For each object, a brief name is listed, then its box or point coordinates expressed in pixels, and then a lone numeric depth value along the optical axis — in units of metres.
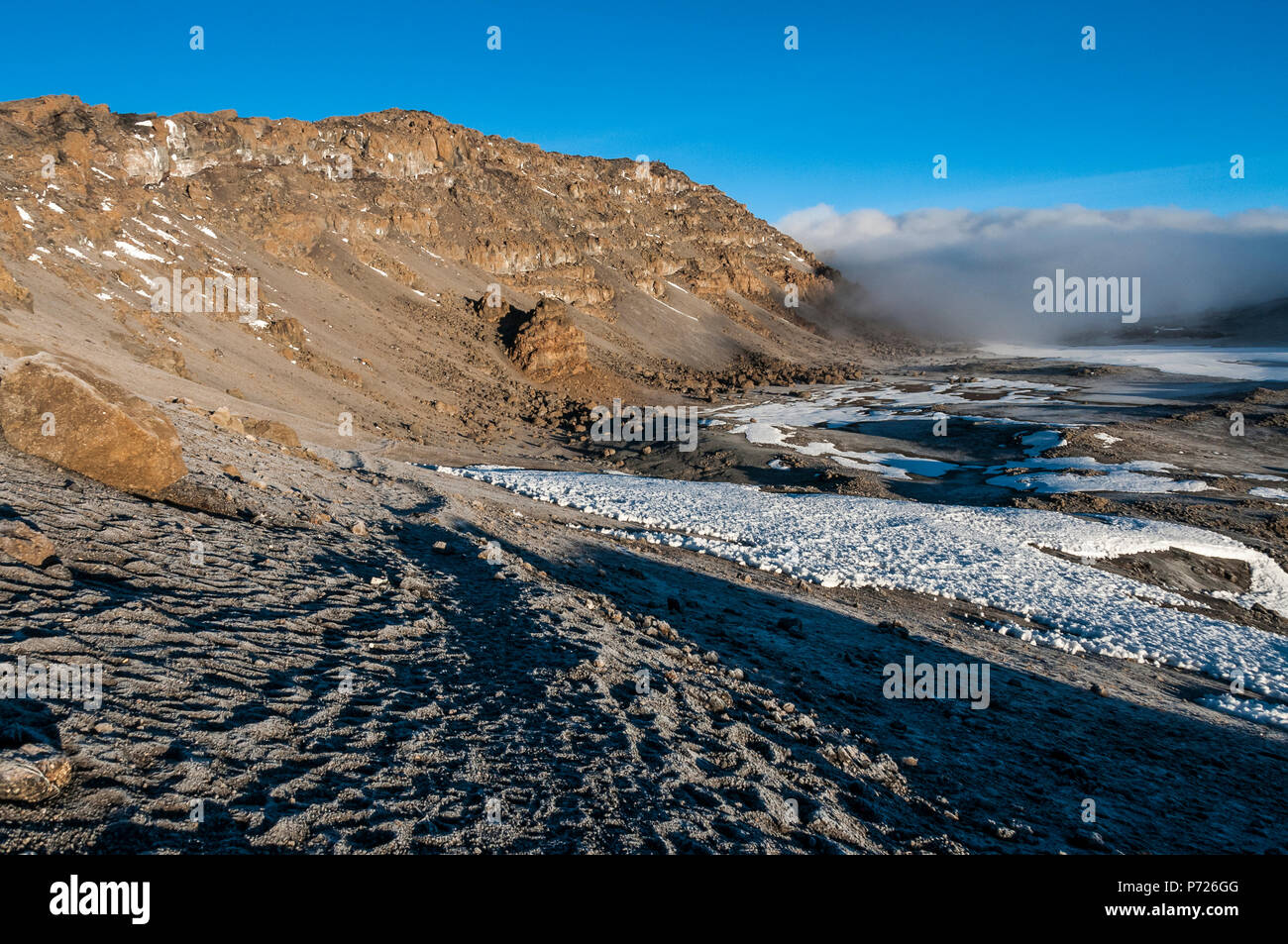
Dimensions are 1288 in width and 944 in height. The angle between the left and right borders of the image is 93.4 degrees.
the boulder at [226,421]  17.02
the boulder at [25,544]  6.50
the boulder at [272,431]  19.09
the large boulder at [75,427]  9.62
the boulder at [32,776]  3.44
